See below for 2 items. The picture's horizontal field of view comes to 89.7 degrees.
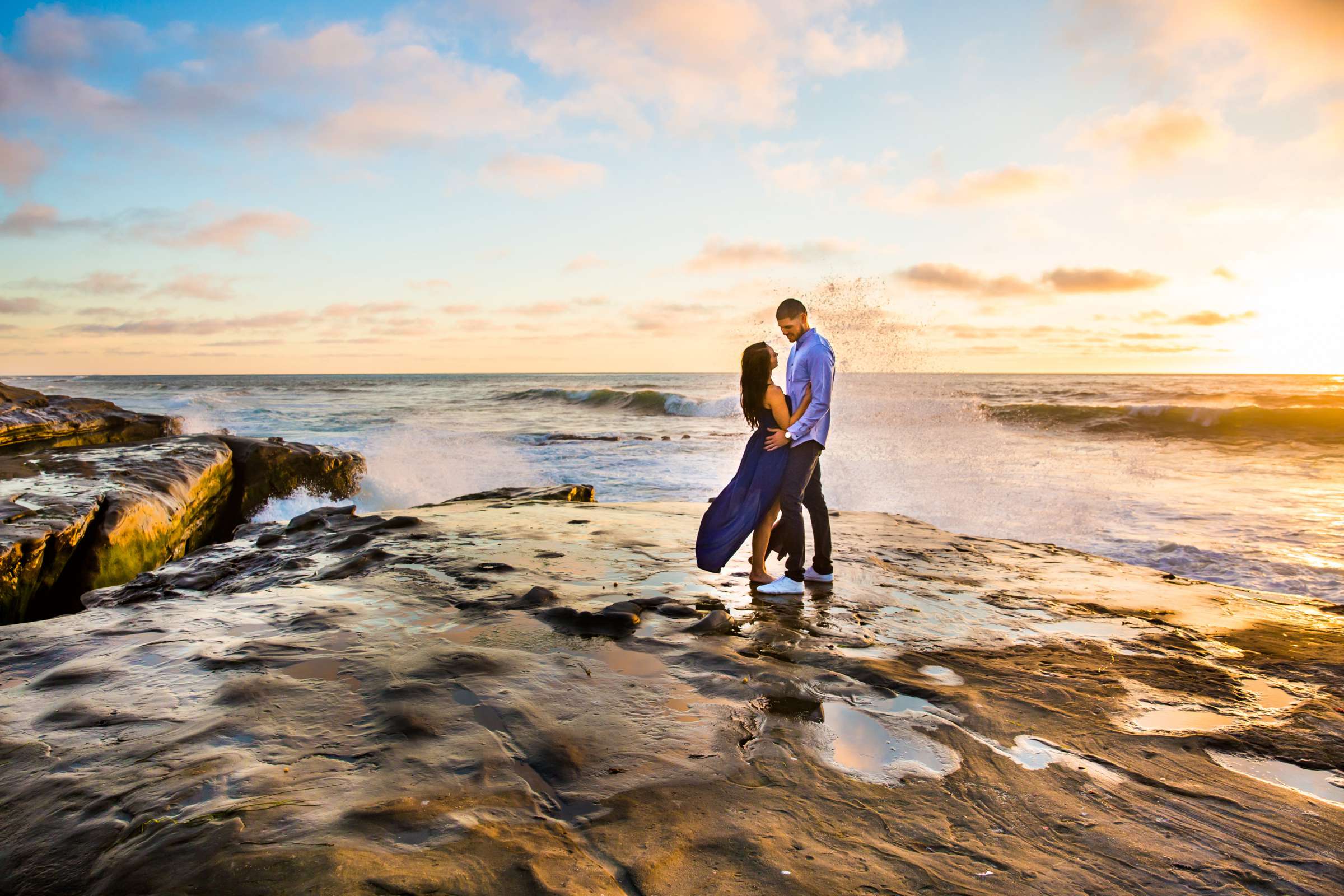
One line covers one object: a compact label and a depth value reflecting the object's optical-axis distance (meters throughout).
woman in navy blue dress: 4.84
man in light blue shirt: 4.73
